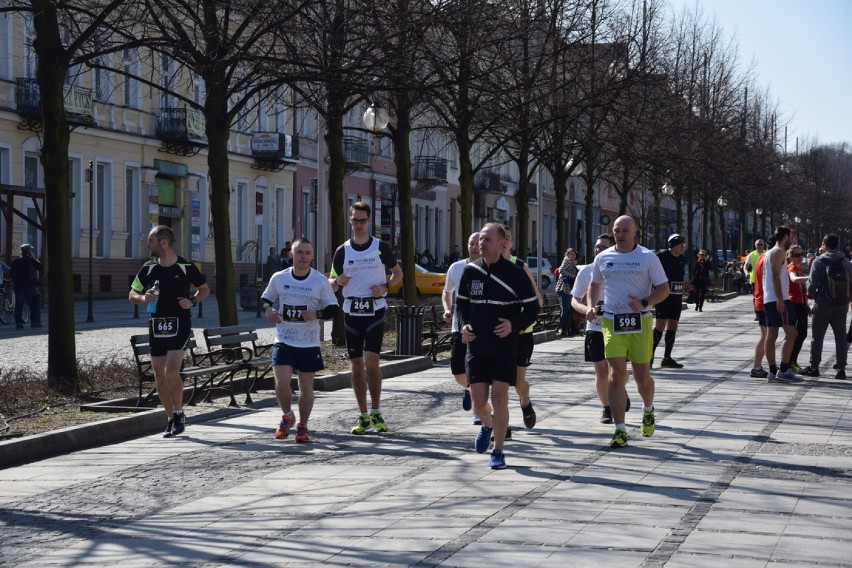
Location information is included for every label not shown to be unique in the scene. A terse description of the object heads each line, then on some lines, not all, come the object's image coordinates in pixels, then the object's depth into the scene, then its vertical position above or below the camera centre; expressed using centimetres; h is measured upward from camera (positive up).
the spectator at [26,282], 2925 +8
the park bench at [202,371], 1388 -87
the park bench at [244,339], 1533 -61
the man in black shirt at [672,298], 1952 -28
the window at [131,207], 4588 +245
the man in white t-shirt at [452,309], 1252 -26
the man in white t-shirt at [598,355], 1247 -65
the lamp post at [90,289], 3180 -8
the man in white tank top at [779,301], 1783 -30
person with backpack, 1870 -21
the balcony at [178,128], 4647 +498
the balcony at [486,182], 7269 +493
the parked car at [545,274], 5584 +21
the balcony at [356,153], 5669 +513
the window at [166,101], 4730 +598
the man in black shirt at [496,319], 1023 -27
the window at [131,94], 4522 +594
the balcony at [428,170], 6494 +495
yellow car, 4859 -4
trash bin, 2120 -77
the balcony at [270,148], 5266 +487
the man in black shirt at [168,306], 1226 -18
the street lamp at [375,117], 2361 +267
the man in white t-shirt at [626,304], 1127 -20
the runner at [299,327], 1216 -37
